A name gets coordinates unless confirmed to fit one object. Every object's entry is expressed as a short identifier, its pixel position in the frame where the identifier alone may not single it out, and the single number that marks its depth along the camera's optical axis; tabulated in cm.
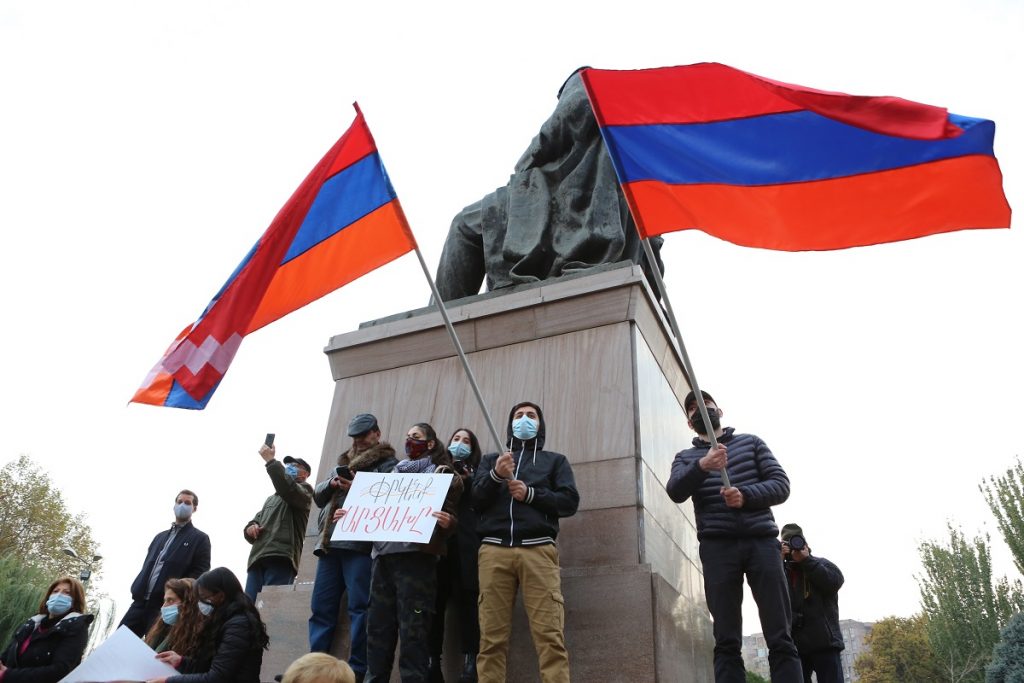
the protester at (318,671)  276
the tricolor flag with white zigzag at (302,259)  574
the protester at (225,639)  470
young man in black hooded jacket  462
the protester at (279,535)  712
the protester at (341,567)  551
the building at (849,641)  8622
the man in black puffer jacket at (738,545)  471
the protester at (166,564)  692
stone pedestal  510
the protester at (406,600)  486
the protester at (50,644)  575
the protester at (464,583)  532
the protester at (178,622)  503
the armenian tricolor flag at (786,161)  467
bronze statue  777
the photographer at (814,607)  615
